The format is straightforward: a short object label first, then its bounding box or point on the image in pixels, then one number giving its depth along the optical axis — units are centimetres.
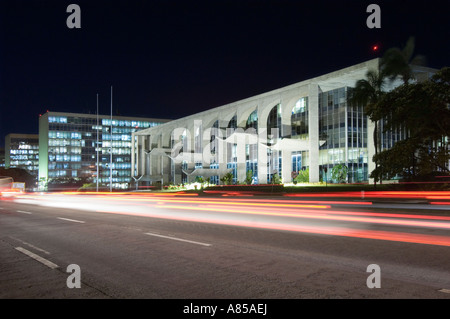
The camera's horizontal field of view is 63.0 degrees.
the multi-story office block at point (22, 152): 16650
